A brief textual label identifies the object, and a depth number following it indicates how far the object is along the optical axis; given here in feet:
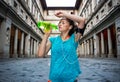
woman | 4.96
